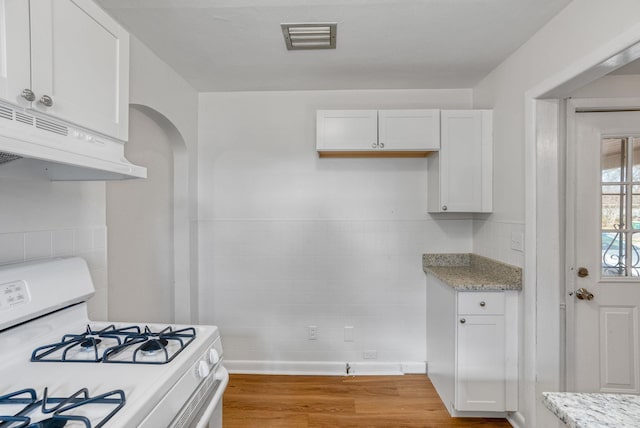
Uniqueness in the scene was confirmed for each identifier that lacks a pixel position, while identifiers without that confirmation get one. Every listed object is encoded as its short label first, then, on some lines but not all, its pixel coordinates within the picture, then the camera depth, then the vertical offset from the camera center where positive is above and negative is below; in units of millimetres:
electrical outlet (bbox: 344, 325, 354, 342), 2631 -1074
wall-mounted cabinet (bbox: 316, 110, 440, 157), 2303 +630
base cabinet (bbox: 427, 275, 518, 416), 1971 -915
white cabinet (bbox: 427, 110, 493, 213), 2295 +398
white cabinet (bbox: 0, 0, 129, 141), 794 +469
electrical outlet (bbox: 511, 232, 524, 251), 1934 -190
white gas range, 739 -479
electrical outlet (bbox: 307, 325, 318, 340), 2633 -1048
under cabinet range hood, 763 +188
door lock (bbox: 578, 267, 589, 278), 1931 -386
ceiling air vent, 1717 +1065
